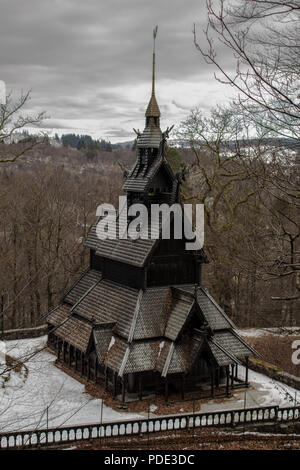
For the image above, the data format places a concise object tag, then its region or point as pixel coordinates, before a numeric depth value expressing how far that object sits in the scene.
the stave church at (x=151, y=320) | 19.89
